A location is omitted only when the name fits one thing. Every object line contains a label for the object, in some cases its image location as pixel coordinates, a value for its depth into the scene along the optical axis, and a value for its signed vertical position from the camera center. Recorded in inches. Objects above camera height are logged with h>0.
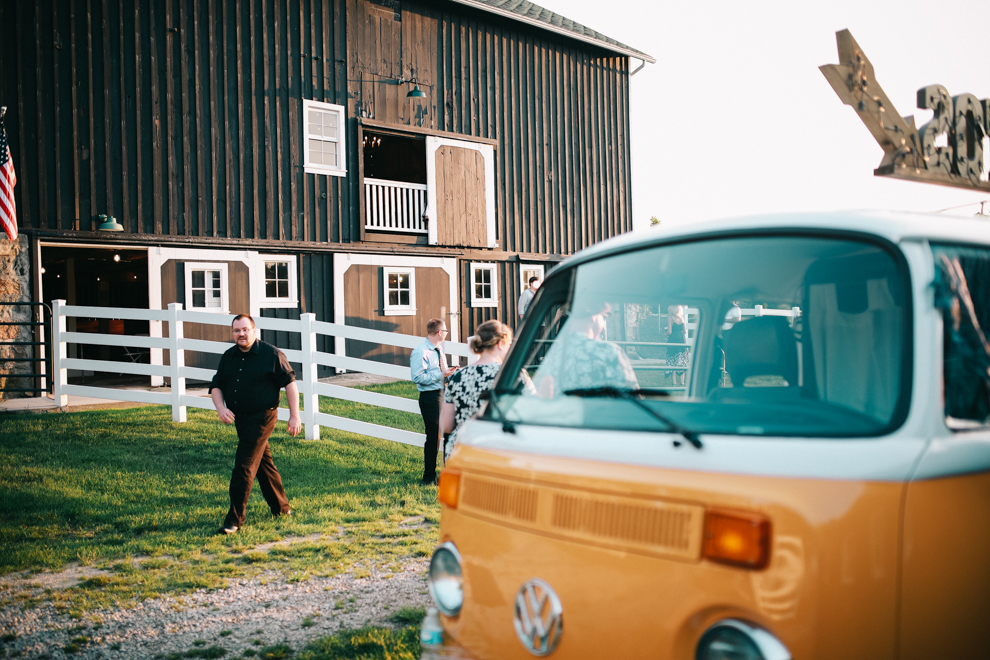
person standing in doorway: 611.8 +8.1
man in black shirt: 239.9 -29.8
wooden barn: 546.9 +142.6
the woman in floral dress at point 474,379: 201.6 -20.9
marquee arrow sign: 174.7 +44.9
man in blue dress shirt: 303.3 -32.5
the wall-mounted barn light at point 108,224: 542.9 +64.0
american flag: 474.0 +79.0
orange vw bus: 67.8 -18.3
